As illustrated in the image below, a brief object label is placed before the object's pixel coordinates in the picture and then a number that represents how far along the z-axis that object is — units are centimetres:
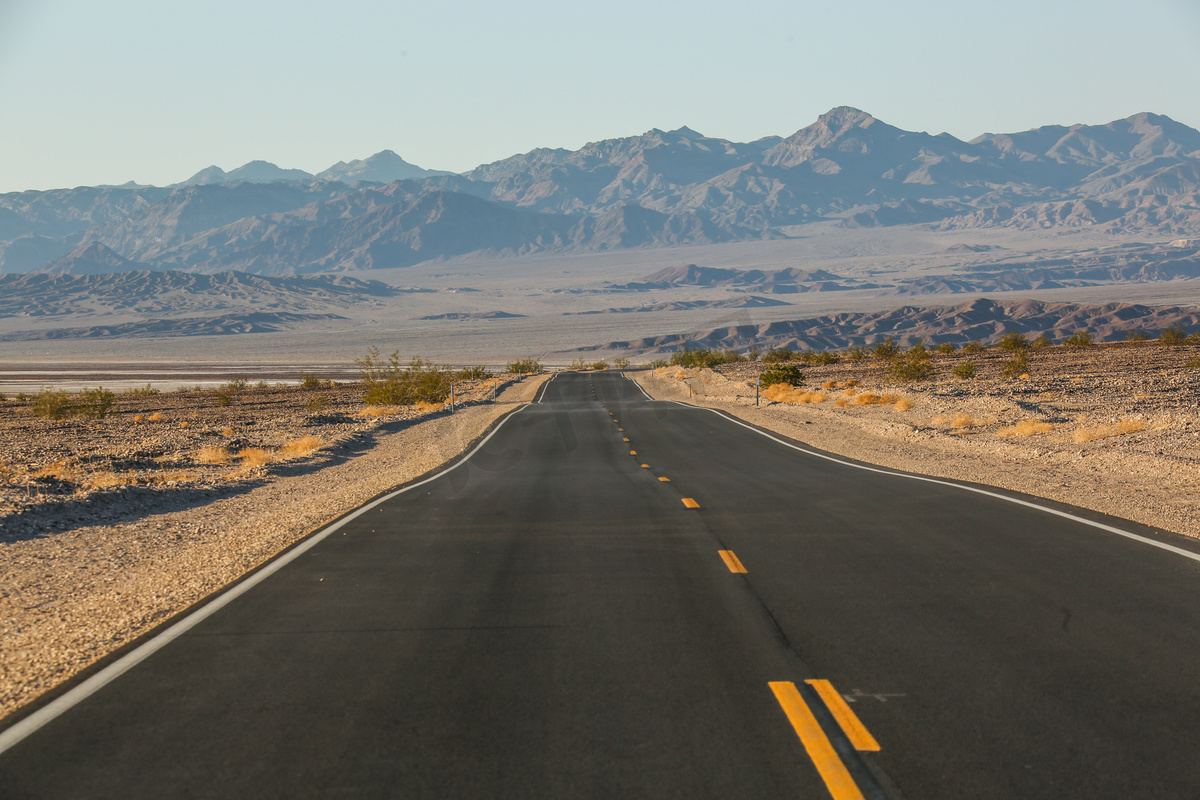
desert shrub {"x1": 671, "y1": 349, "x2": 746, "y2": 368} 8397
